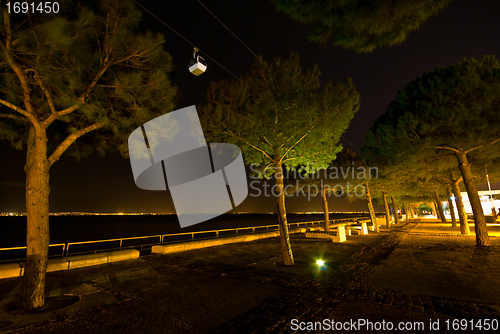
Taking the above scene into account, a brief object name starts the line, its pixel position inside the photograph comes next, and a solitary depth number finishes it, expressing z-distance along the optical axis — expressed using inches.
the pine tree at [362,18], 156.3
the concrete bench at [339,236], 545.0
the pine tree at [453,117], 372.8
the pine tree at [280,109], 312.0
